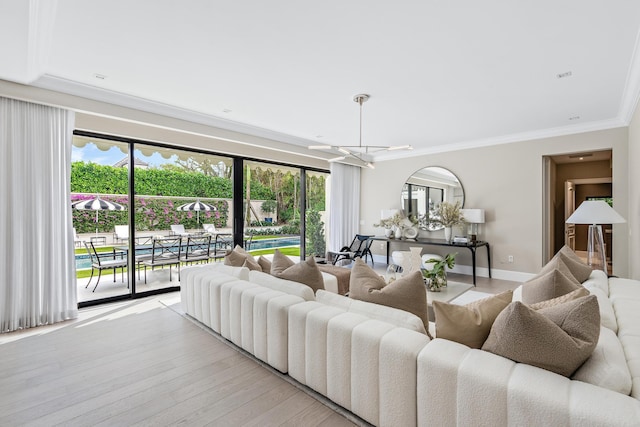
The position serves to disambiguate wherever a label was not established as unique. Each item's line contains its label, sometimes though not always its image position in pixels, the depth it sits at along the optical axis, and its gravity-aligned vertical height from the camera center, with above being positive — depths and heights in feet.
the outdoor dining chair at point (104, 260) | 14.03 -2.15
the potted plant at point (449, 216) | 19.43 -0.32
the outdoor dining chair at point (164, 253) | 15.39 -2.01
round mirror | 20.54 +1.28
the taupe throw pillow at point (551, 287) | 6.64 -1.64
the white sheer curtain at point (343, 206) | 23.56 +0.45
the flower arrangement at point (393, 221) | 22.39 -0.69
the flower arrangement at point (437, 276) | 13.08 -2.74
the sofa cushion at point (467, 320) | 5.08 -1.80
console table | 17.47 -1.94
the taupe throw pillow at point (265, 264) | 11.40 -1.92
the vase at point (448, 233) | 19.63 -1.38
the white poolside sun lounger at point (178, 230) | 15.78 -0.88
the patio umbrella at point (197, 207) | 15.96 +0.28
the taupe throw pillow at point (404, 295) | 6.59 -1.79
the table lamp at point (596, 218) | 10.89 -0.27
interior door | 24.82 +0.36
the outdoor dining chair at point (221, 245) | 17.39 -1.81
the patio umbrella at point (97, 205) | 13.16 +0.35
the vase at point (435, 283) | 13.15 -3.05
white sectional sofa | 3.92 -2.38
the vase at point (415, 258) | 13.08 -1.95
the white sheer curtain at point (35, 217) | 10.53 -0.13
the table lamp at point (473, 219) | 18.67 -0.49
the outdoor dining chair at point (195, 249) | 16.46 -1.96
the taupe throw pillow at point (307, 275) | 9.03 -1.82
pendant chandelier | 12.03 +4.42
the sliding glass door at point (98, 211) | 13.16 +0.09
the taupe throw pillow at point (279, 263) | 9.96 -1.68
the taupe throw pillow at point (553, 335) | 4.23 -1.72
